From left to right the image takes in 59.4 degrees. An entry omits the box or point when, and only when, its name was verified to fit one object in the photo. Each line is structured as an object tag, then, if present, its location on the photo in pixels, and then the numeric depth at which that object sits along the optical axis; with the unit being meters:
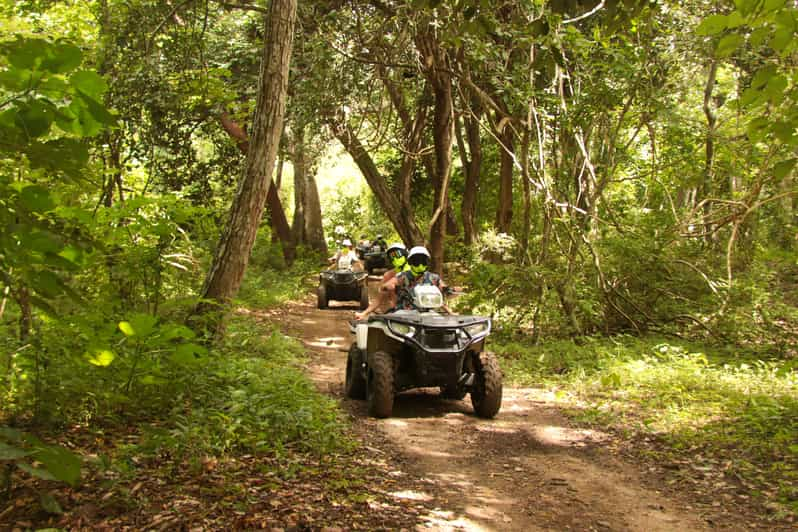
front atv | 7.24
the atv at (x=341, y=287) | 17.73
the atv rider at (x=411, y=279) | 8.41
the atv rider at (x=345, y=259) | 18.27
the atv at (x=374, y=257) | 27.16
